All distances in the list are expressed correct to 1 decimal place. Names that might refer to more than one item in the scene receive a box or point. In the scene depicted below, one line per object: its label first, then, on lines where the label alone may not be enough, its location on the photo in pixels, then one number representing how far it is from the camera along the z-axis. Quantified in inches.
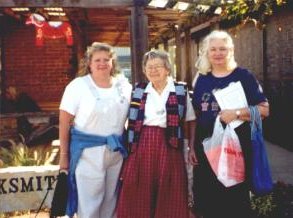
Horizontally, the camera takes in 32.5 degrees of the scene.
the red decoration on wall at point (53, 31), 385.4
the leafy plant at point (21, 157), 279.3
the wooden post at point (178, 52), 478.8
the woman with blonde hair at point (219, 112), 151.6
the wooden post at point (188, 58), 492.7
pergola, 267.1
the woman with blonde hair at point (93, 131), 161.5
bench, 445.7
